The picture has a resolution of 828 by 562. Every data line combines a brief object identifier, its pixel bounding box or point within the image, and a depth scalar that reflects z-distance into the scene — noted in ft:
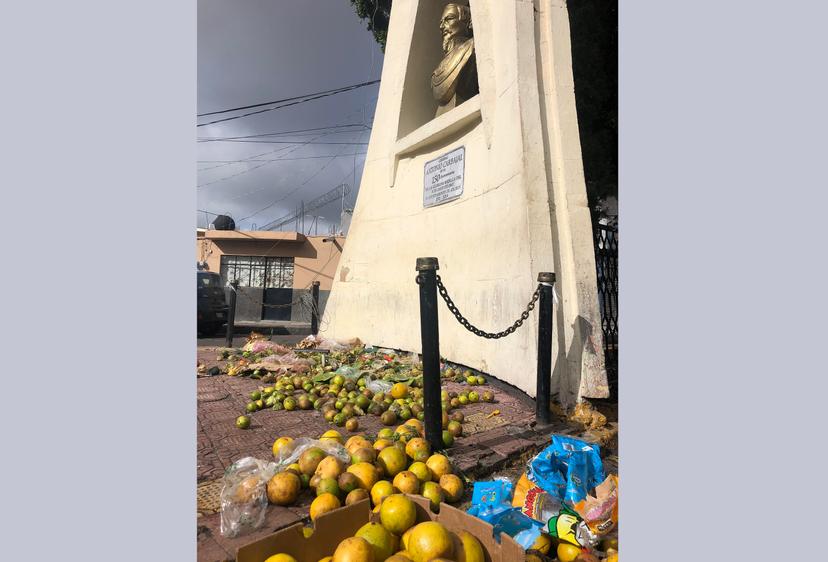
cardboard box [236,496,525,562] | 5.31
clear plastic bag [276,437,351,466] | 8.63
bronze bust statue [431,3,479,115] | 23.25
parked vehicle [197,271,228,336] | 31.22
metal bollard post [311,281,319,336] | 33.81
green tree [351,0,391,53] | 38.14
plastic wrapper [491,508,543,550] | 6.34
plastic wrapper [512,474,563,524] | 7.32
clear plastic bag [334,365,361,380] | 17.54
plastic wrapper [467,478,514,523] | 7.18
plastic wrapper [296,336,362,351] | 26.69
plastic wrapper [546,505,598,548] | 6.40
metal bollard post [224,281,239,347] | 28.07
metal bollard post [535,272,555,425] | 12.30
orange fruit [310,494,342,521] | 6.93
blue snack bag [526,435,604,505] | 8.18
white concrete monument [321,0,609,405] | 14.74
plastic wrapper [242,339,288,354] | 23.97
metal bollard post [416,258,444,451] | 10.07
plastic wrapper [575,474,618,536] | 6.76
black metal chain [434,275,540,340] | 11.19
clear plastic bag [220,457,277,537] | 7.03
